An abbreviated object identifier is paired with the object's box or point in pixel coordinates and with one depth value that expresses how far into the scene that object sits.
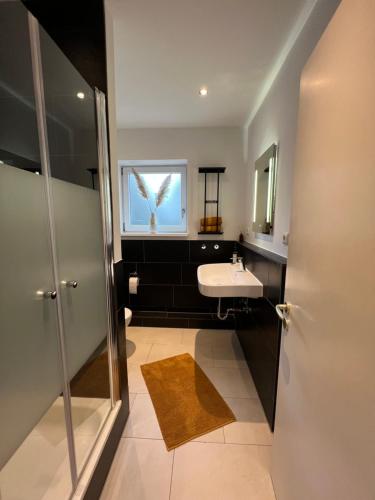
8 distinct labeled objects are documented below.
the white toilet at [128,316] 2.16
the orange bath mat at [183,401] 1.50
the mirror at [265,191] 1.74
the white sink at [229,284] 1.71
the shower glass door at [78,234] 1.01
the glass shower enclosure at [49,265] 0.78
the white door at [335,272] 0.52
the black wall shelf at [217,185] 2.70
